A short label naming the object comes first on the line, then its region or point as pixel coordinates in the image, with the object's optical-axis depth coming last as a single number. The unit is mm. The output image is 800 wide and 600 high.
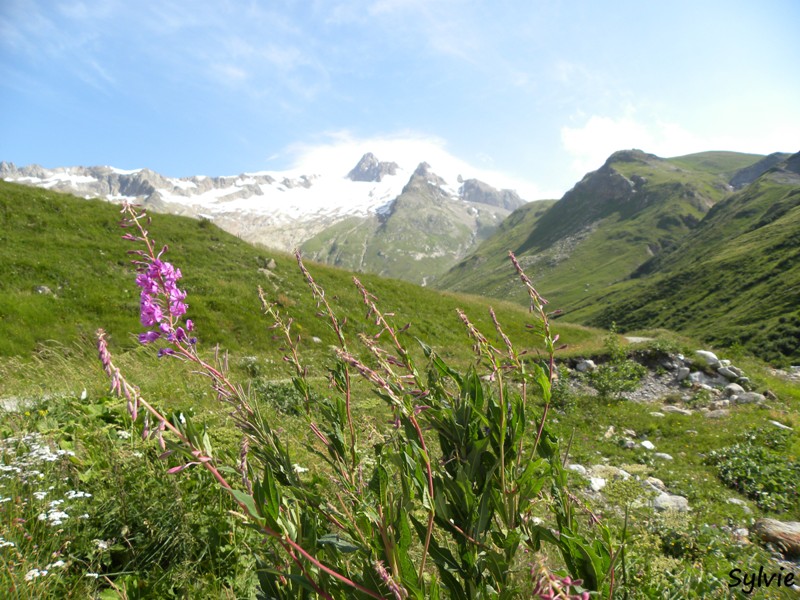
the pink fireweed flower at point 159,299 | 2361
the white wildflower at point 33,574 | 2668
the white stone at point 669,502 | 7264
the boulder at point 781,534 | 5801
